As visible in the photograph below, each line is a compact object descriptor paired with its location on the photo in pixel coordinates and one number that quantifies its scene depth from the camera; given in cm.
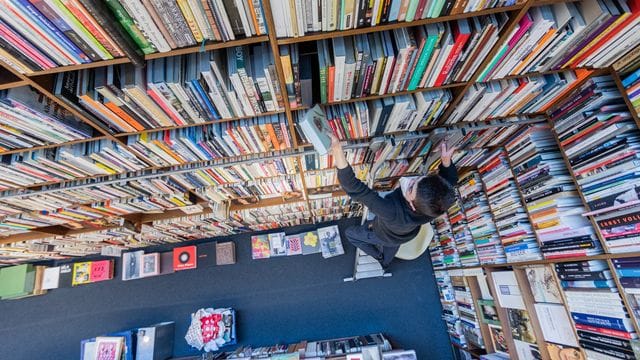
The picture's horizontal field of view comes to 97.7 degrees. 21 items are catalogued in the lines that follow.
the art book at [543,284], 174
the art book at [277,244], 383
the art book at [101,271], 388
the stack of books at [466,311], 263
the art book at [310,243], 381
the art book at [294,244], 382
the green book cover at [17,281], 379
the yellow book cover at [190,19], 86
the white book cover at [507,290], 204
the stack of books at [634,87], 118
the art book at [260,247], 383
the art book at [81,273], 391
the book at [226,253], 381
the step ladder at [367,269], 351
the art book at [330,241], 373
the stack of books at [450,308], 302
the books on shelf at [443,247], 294
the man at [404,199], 138
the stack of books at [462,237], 258
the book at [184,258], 384
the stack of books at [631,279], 126
